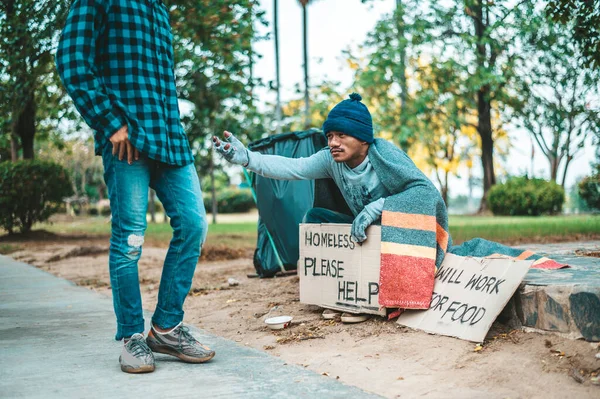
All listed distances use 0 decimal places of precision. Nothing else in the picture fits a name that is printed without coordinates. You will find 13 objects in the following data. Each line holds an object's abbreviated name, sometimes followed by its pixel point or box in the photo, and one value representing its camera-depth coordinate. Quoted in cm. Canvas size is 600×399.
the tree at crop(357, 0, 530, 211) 2125
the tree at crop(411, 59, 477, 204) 2272
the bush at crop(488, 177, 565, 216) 2481
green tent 629
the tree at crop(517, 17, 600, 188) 2475
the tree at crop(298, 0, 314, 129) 2702
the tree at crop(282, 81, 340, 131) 2340
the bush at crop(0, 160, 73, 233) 1411
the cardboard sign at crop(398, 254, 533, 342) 355
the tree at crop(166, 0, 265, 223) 1073
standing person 303
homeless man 388
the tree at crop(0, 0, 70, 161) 1023
